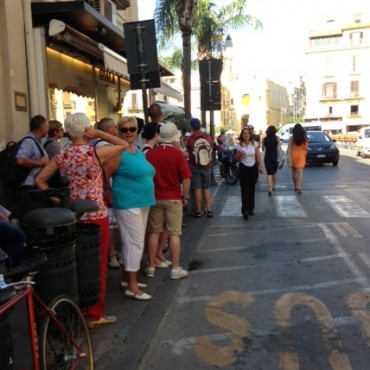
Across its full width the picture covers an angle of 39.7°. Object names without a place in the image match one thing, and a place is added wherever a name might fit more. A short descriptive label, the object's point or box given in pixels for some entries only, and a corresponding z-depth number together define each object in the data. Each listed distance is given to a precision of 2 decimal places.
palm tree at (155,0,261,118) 16.88
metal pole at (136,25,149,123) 7.12
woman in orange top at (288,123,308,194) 12.86
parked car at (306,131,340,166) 21.42
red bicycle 2.71
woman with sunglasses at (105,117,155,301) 4.85
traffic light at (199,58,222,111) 14.66
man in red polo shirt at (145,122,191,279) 5.73
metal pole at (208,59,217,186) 14.69
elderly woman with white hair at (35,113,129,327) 4.17
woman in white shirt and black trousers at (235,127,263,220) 9.62
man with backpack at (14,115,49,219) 6.02
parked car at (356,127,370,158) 25.83
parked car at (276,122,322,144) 50.58
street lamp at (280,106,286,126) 101.38
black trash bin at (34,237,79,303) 3.36
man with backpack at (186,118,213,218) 9.36
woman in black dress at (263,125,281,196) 12.92
